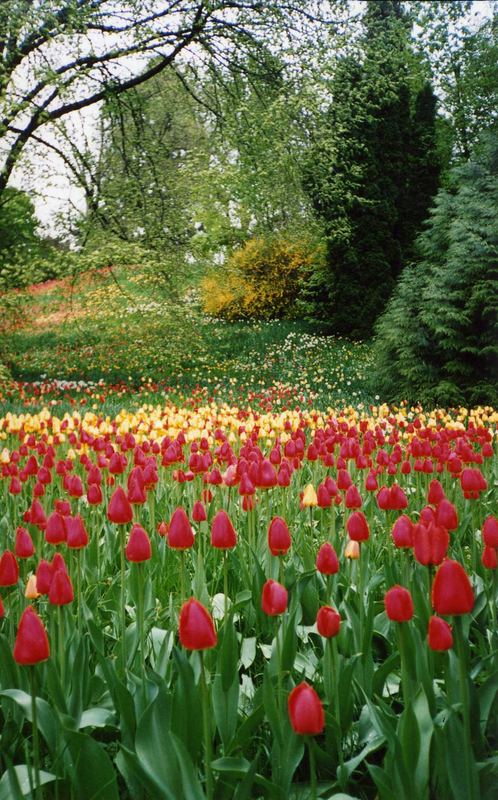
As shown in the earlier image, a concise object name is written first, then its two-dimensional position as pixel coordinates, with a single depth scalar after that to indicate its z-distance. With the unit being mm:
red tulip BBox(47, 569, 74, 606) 1490
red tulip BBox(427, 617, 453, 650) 1254
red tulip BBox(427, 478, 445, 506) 2195
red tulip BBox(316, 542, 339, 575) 1584
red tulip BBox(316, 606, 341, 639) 1308
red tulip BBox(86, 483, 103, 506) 2291
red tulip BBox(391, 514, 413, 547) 1695
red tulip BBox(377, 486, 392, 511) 2100
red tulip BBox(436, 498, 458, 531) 1798
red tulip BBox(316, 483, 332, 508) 2227
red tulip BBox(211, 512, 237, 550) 1660
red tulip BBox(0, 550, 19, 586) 1507
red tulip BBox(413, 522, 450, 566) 1448
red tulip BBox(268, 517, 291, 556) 1638
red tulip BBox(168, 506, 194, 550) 1632
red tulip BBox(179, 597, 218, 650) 1146
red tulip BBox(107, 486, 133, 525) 1811
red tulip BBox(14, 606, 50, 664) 1178
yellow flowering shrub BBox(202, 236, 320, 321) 18391
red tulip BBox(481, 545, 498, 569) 1580
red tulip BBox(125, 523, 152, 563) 1625
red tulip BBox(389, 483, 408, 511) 2080
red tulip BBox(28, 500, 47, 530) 2152
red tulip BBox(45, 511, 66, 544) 1900
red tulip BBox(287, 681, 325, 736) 988
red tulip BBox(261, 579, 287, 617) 1354
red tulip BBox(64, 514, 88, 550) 1857
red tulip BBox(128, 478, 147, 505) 2090
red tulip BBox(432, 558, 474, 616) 1114
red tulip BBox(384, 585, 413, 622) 1318
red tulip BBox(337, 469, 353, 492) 2521
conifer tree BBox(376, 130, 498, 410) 8719
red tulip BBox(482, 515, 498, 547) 1646
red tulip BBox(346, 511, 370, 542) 1873
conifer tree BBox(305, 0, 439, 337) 15688
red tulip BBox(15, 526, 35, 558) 1823
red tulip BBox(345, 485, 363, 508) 2225
